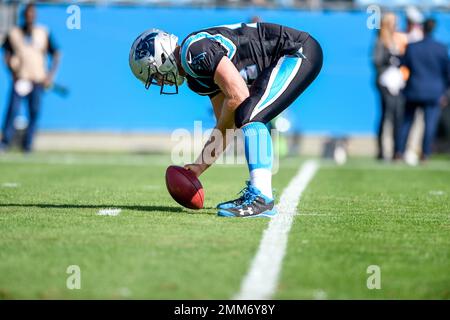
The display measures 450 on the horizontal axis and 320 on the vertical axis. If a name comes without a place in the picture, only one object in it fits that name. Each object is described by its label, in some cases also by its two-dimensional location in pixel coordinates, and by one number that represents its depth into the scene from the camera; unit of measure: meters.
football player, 6.38
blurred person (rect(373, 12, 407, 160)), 15.01
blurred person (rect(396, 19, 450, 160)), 14.75
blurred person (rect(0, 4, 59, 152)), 15.38
